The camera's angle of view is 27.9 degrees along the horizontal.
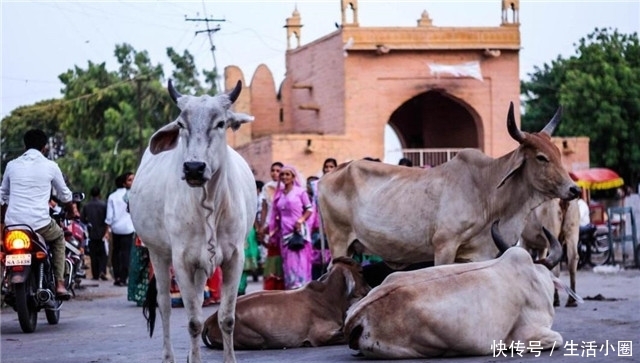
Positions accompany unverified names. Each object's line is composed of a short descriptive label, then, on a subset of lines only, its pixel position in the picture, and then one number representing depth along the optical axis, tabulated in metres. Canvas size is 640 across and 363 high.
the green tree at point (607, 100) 47.84
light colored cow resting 8.23
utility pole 31.42
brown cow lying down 9.64
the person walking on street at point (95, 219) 23.27
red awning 35.28
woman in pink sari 15.07
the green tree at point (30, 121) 52.28
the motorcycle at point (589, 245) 24.30
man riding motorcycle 12.14
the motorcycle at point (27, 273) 11.95
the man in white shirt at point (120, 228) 20.98
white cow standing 7.96
